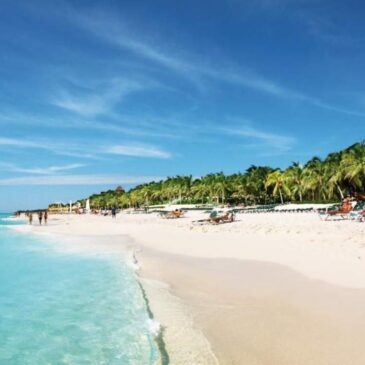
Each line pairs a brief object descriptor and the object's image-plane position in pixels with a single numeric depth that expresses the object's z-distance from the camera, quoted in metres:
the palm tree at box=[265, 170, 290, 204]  56.93
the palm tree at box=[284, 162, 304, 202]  54.45
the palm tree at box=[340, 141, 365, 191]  41.85
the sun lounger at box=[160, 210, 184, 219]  42.52
